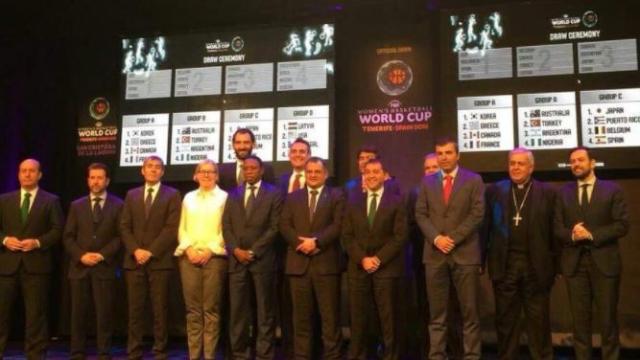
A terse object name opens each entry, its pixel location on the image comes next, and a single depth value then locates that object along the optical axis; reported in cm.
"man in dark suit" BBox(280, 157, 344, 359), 474
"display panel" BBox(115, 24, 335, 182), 635
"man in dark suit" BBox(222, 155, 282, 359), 484
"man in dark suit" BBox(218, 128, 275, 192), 529
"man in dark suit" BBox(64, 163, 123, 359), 508
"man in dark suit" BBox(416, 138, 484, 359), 443
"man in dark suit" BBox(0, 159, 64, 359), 521
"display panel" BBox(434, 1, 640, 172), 568
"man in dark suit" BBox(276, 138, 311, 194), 532
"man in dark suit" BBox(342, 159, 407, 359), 466
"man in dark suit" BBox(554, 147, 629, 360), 456
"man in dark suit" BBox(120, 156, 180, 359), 499
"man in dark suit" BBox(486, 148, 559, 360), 463
